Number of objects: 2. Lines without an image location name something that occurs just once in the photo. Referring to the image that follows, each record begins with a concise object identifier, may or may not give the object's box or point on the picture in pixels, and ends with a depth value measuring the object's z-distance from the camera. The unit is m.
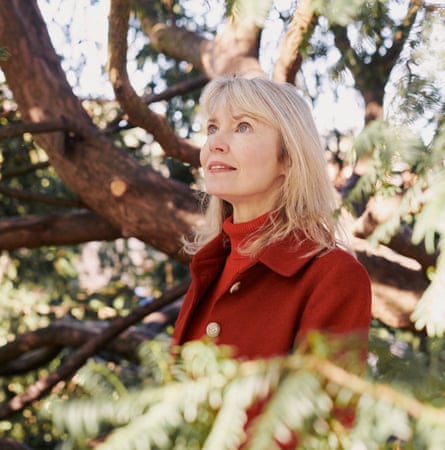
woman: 1.83
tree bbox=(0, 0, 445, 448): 2.80
